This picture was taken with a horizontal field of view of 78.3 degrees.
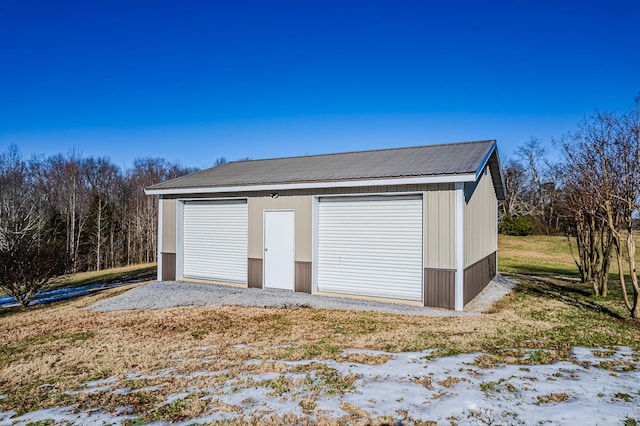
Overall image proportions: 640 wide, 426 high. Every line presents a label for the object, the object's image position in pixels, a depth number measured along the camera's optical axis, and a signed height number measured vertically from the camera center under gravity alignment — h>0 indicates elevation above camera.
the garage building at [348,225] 8.55 -0.16
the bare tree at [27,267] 11.08 -1.37
